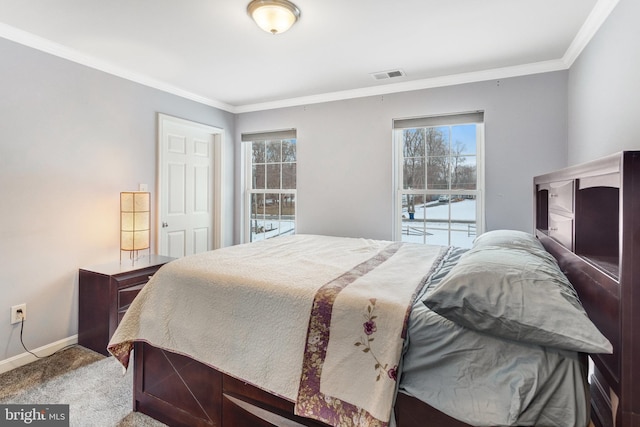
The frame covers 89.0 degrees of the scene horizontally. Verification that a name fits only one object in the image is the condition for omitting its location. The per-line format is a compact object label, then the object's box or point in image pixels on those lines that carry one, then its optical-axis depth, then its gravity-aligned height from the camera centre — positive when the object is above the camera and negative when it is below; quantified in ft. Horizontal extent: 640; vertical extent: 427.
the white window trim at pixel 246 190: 14.75 +0.95
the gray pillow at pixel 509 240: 5.30 -0.49
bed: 3.34 -1.69
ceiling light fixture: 6.52 +4.08
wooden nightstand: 8.48 -2.33
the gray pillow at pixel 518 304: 3.16 -0.99
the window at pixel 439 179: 10.72 +1.14
